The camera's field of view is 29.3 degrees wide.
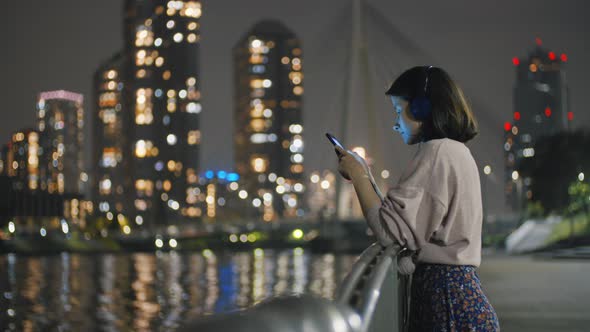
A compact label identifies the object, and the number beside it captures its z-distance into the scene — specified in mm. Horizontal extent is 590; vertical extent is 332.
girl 3415
